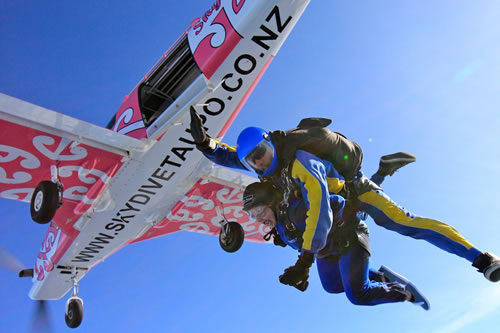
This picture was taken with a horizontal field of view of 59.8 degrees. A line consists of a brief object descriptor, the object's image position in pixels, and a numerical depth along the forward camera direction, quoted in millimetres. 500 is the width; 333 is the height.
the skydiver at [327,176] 3879
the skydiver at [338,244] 4391
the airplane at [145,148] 6410
